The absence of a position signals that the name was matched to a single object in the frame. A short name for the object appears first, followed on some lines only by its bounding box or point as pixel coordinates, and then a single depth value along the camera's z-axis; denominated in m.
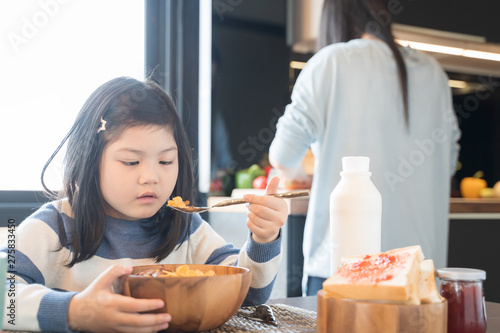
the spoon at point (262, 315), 0.79
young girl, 1.04
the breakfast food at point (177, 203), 1.07
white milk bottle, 0.88
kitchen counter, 2.45
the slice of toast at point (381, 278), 0.60
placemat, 0.75
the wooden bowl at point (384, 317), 0.59
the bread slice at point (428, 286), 0.64
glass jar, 0.68
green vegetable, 2.74
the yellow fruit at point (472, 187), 3.07
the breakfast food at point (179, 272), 0.76
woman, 1.67
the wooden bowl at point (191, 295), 0.67
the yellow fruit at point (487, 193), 2.98
